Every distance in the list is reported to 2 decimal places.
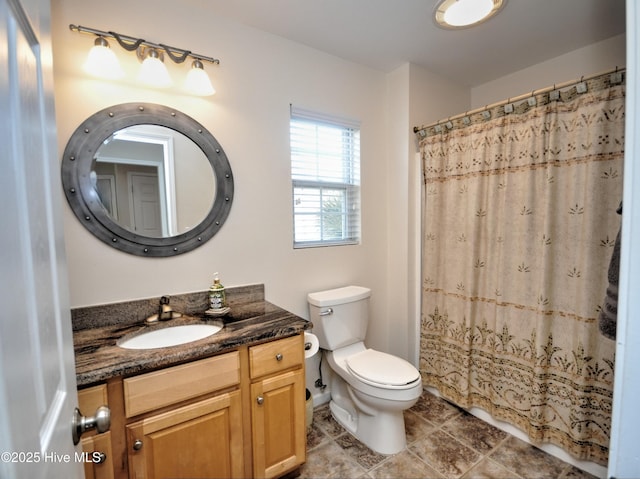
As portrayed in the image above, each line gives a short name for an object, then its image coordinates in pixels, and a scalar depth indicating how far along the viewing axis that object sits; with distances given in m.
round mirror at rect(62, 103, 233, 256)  1.32
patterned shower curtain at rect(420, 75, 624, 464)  1.43
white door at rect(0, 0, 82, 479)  0.34
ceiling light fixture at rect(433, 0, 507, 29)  1.53
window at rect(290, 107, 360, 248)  1.95
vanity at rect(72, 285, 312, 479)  0.99
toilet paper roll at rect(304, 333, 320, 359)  1.57
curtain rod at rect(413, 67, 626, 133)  1.34
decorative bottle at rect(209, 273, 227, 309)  1.53
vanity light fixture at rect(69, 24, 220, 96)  1.27
